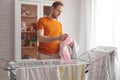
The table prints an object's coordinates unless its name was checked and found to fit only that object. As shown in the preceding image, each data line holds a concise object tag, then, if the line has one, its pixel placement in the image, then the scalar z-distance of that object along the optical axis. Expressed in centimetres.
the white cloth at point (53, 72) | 190
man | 250
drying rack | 237
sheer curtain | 307
